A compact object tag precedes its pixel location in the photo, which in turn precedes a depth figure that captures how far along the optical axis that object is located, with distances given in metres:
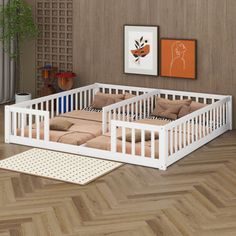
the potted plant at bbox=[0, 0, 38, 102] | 11.34
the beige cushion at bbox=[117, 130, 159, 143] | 8.15
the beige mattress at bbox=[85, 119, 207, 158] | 7.92
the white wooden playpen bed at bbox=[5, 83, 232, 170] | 7.87
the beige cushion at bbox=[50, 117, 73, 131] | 8.99
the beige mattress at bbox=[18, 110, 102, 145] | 8.60
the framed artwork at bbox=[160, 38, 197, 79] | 10.05
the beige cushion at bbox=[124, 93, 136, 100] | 10.28
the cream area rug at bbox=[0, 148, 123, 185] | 7.34
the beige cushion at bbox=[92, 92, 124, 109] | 10.28
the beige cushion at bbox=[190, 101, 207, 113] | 9.63
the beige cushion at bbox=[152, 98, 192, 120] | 9.64
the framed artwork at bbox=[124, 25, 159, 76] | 10.38
